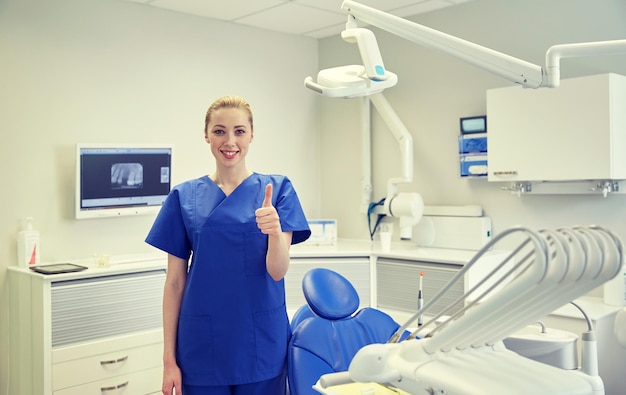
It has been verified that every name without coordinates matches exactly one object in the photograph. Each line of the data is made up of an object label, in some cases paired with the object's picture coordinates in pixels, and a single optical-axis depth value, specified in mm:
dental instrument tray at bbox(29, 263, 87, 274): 2831
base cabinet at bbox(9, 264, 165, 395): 2795
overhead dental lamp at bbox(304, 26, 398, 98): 1799
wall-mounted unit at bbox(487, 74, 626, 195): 2758
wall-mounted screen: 3141
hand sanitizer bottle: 3059
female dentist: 1907
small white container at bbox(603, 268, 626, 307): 2775
